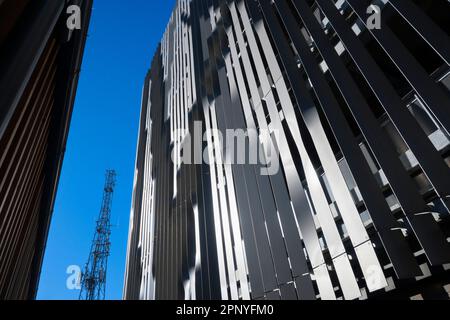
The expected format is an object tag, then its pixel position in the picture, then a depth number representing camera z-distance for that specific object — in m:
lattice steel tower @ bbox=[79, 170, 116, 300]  33.28
